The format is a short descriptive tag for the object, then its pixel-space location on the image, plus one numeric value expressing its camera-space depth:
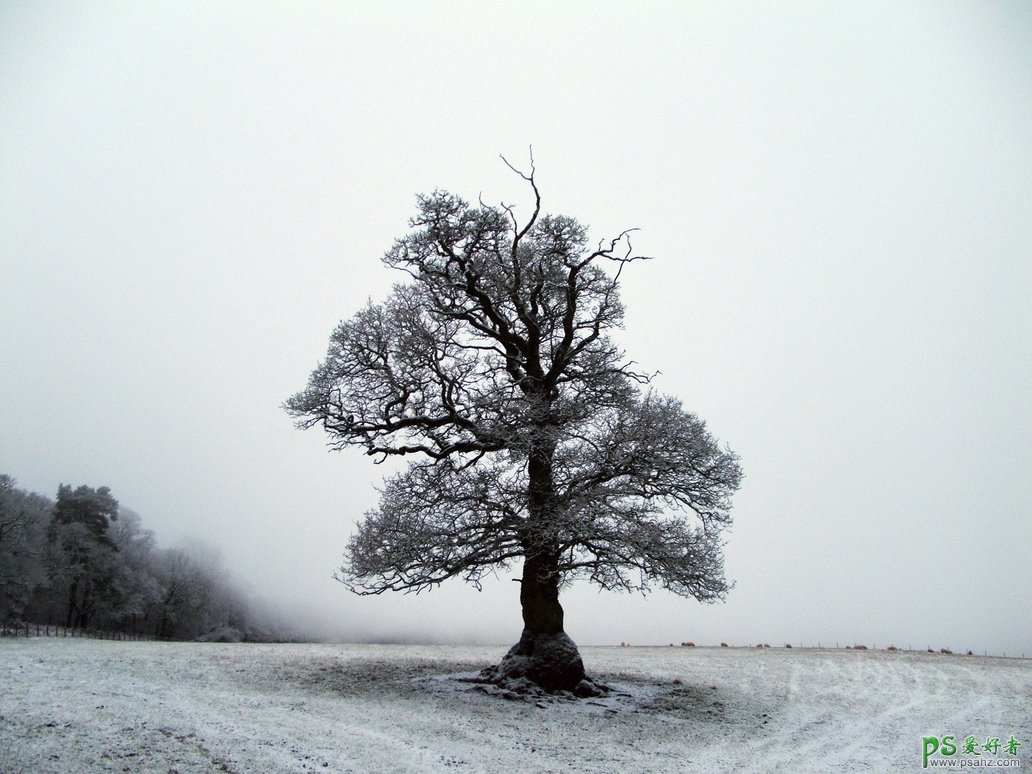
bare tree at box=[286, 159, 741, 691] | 15.42
